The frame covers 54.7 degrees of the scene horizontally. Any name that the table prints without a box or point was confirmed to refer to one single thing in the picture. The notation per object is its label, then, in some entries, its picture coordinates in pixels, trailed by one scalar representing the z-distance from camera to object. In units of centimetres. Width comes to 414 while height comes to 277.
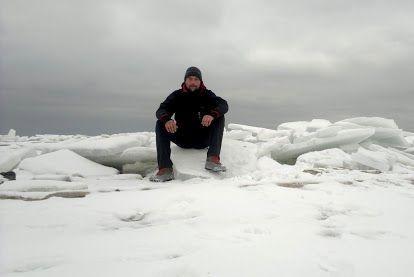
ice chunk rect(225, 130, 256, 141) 932
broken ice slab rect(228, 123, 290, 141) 1180
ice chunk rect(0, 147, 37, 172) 532
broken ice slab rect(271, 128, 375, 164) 760
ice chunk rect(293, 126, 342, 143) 784
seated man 503
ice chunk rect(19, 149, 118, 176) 541
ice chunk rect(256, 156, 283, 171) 564
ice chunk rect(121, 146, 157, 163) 591
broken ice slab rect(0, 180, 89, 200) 362
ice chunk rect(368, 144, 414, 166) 760
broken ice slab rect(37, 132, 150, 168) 607
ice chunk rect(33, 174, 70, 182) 473
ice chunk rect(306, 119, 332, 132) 1145
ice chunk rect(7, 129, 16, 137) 2146
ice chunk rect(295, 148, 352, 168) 623
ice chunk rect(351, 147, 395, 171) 602
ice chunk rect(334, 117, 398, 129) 936
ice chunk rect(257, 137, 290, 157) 668
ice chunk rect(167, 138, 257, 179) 505
